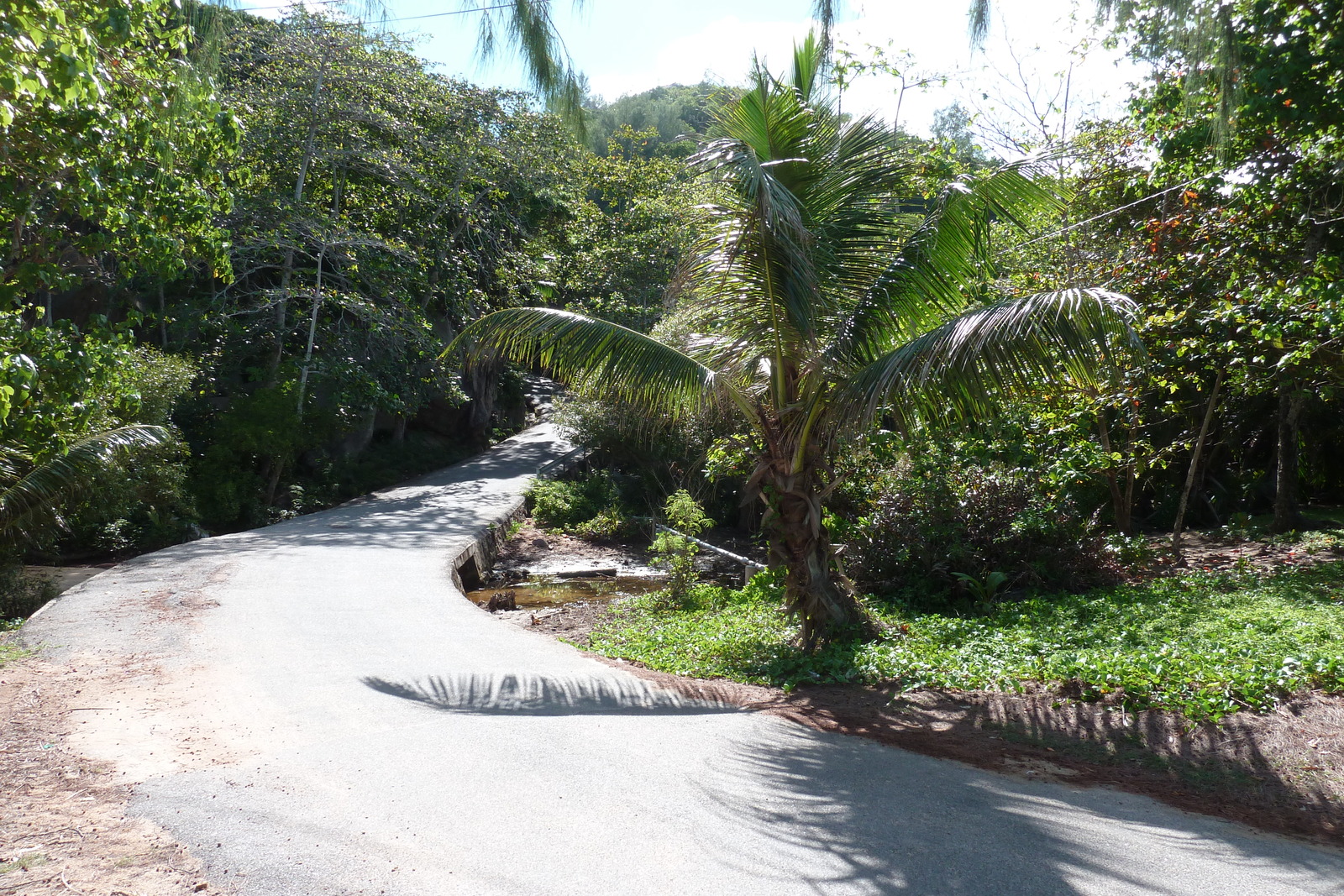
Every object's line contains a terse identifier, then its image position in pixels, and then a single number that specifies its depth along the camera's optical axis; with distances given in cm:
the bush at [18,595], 1006
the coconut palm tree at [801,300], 732
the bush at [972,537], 993
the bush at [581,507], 1855
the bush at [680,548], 1239
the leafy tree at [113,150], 613
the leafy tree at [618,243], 2550
